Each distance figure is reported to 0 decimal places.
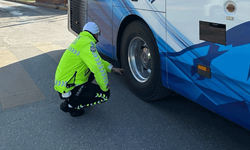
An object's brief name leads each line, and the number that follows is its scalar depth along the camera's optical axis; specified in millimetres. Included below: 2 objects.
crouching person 3398
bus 2391
